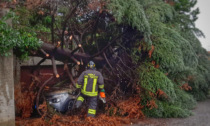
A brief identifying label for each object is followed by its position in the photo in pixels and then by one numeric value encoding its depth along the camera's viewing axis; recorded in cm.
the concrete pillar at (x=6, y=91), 476
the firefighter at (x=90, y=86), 610
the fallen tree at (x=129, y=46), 620
